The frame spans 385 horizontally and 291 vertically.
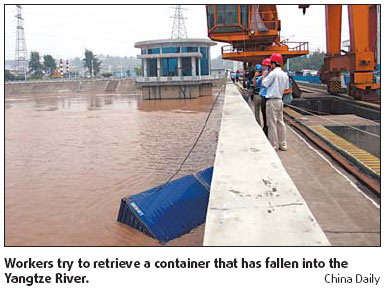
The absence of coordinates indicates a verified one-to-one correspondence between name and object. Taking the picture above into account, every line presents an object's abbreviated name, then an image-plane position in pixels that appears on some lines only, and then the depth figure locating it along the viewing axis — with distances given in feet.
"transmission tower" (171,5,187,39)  286.13
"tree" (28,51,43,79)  343.05
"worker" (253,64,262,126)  23.65
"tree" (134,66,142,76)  395.55
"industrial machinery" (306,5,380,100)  44.91
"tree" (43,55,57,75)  366.43
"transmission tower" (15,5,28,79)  293.33
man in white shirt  17.94
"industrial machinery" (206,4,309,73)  60.03
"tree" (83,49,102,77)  389.80
